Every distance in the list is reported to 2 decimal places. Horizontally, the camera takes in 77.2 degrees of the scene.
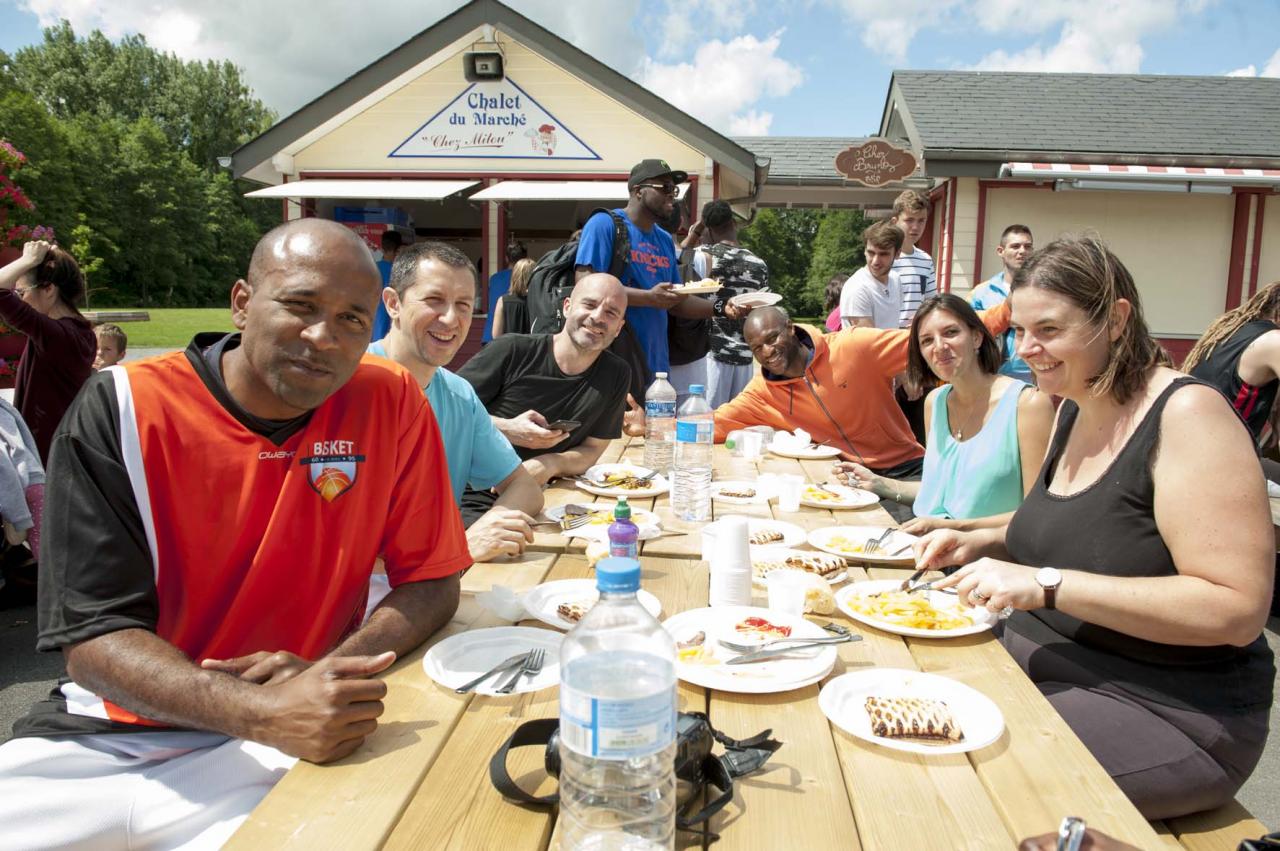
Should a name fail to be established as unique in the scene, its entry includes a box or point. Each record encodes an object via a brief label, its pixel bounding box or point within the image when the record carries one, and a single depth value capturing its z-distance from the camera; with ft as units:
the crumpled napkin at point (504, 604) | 6.04
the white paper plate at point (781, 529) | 8.25
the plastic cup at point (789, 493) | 9.88
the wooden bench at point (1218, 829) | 5.23
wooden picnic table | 3.60
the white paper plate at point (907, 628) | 5.86
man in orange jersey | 4.57
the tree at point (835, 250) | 150.51
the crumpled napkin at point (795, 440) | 13.96
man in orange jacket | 14.49
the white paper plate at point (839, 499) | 10.05
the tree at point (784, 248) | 163.73
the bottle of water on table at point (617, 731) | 3.41
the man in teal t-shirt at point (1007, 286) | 18.21
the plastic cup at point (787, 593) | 6.13
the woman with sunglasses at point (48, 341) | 15.69
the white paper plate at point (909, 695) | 4.33
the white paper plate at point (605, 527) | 8.34
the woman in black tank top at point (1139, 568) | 5.53
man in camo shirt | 19.76
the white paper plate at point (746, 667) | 4.95
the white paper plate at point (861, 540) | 7.80
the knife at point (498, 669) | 4.91
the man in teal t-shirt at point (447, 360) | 9.82
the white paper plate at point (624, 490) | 10.40
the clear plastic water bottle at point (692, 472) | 9.25
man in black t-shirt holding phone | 12.79
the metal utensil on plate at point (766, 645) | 5.34
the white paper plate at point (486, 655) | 5.02
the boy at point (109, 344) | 23.57
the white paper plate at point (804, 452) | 13.57
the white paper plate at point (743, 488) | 10.21
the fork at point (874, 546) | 7.94
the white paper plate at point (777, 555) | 7.21
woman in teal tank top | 9.61
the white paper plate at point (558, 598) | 5.98
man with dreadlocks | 14.49
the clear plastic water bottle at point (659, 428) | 12.42
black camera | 3.76
